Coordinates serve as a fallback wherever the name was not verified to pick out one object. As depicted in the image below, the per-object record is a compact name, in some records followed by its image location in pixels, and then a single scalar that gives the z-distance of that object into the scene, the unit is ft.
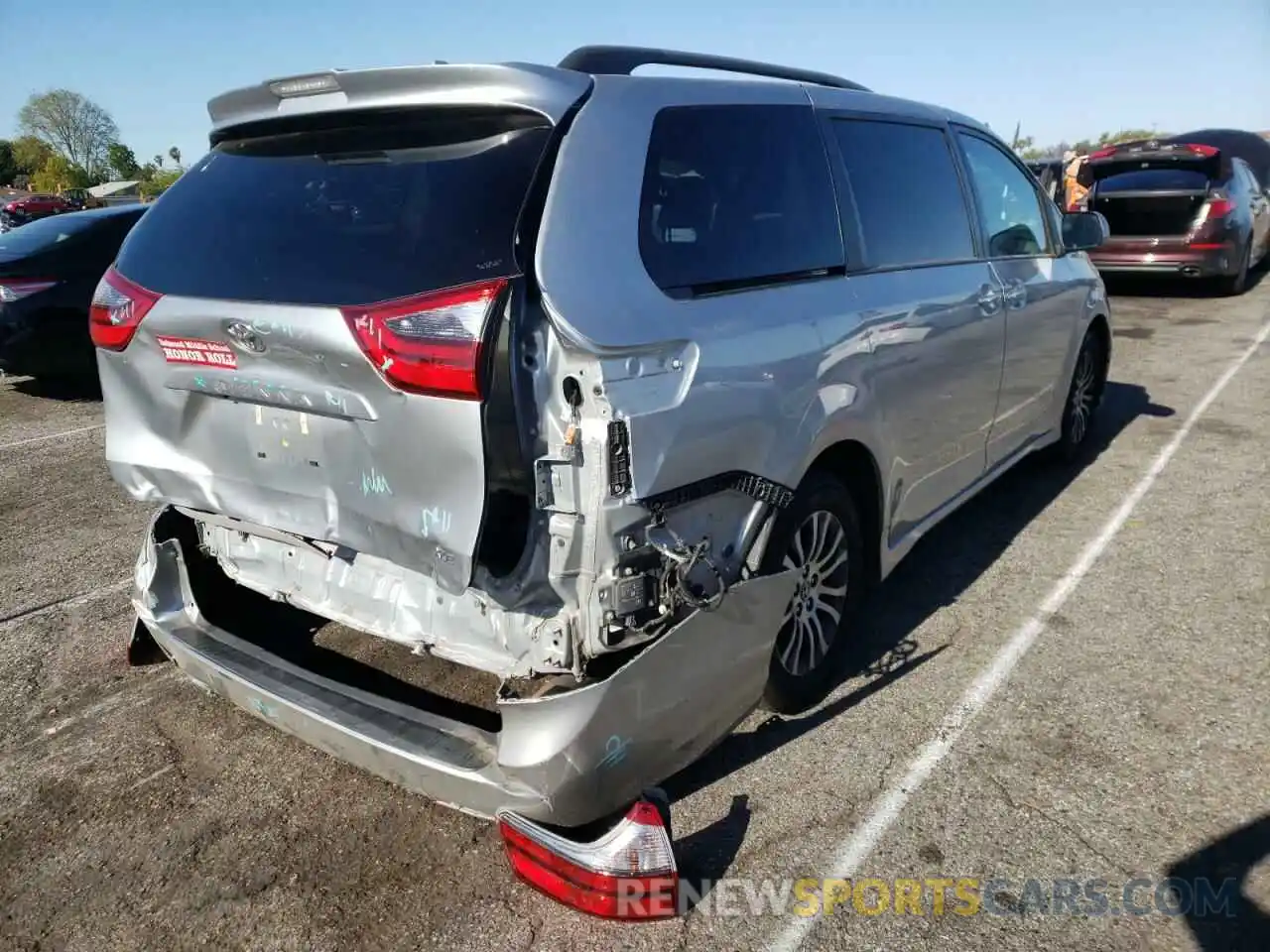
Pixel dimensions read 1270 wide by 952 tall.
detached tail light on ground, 7.20
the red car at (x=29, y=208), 105.43
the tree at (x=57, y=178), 270.87
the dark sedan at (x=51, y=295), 25.70
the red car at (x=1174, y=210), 37.24
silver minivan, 7.07
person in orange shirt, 41.82
